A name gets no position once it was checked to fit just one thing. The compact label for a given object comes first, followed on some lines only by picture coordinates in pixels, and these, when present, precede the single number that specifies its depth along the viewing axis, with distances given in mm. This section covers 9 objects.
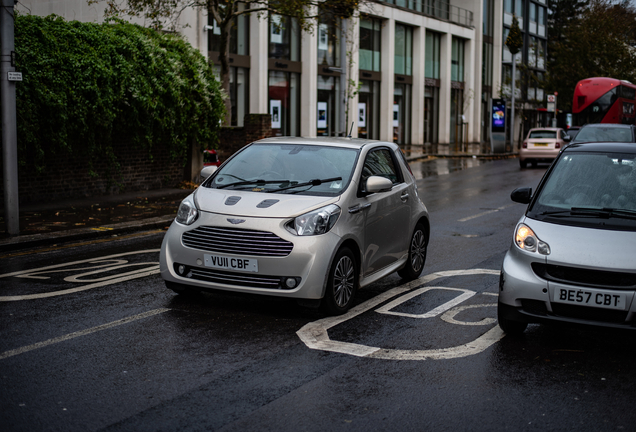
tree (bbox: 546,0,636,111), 56875
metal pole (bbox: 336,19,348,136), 25452
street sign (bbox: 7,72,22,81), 11359
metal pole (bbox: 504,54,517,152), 43938
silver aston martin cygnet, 6574
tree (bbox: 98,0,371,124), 19394
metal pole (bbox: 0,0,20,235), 11344
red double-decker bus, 41844
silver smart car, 5508
